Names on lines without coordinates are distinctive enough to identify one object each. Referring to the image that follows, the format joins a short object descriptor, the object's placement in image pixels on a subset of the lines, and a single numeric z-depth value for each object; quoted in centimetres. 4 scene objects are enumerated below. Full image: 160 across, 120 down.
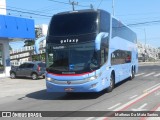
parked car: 2214
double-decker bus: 1050
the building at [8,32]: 2250
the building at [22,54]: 6100
